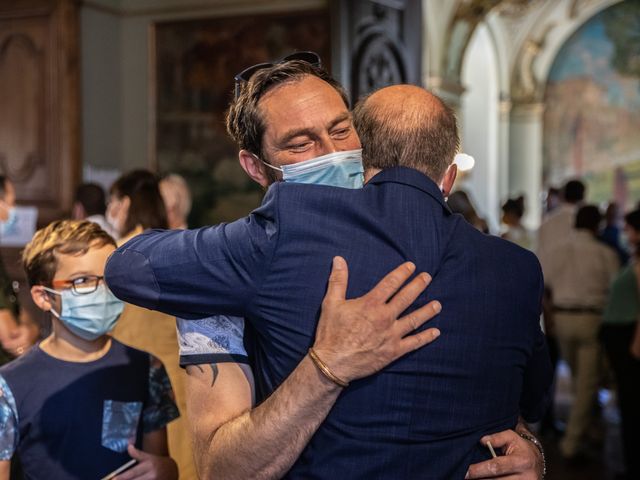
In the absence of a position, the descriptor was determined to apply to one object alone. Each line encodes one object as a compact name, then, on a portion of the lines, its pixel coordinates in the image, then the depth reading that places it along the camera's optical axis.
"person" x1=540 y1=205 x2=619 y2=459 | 7.43
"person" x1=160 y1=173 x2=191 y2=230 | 5.25
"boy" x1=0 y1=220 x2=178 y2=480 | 2.49
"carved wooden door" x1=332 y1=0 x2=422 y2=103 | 6.31
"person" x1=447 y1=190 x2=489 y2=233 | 5.19
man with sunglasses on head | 1.70
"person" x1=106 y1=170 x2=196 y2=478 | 3.60
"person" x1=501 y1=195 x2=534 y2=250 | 8.06
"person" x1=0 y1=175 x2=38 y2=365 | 3.85
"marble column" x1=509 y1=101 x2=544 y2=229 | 16.92
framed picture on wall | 7.52
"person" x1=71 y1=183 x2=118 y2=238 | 5.43
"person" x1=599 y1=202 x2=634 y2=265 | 10.05
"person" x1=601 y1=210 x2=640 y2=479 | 6.52
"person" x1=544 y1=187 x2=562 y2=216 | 11.13
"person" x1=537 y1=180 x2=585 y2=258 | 7.79
